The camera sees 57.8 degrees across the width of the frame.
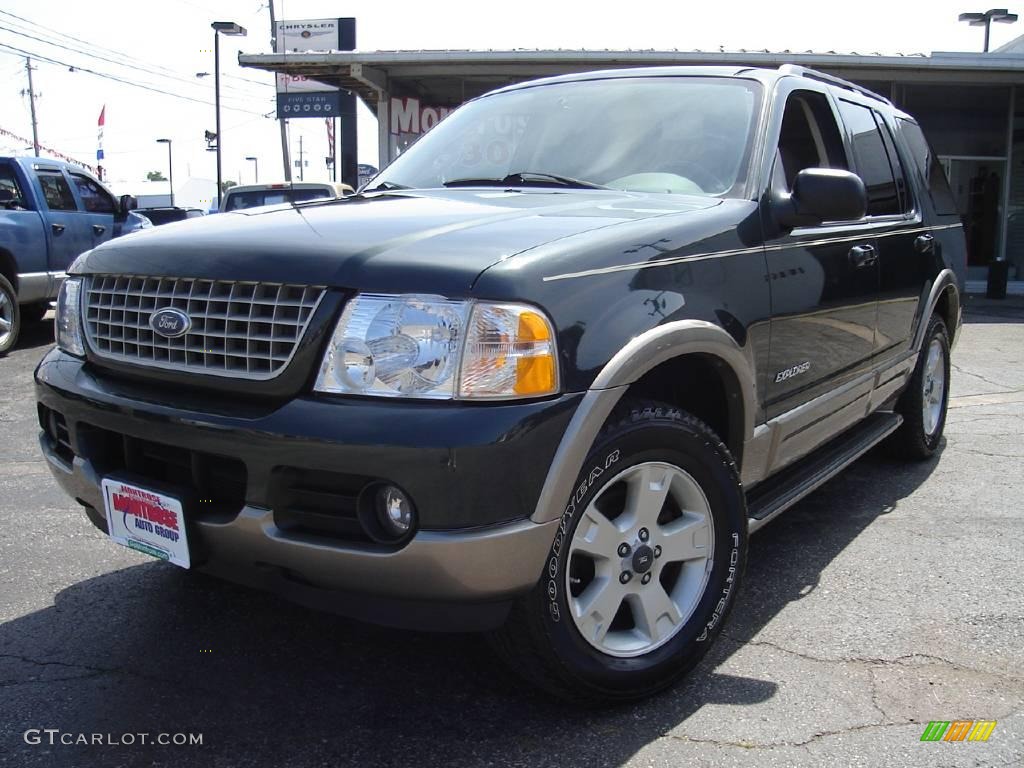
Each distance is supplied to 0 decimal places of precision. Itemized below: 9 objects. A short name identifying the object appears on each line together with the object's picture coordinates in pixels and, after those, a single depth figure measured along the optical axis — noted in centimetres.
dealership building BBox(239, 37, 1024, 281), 1522
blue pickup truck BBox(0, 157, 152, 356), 925
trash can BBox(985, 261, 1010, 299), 1609
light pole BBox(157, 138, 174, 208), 7362
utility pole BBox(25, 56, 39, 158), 5962
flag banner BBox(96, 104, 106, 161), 5488
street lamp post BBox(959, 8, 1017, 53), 2291
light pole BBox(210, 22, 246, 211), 3080
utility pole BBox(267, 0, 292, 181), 2300
